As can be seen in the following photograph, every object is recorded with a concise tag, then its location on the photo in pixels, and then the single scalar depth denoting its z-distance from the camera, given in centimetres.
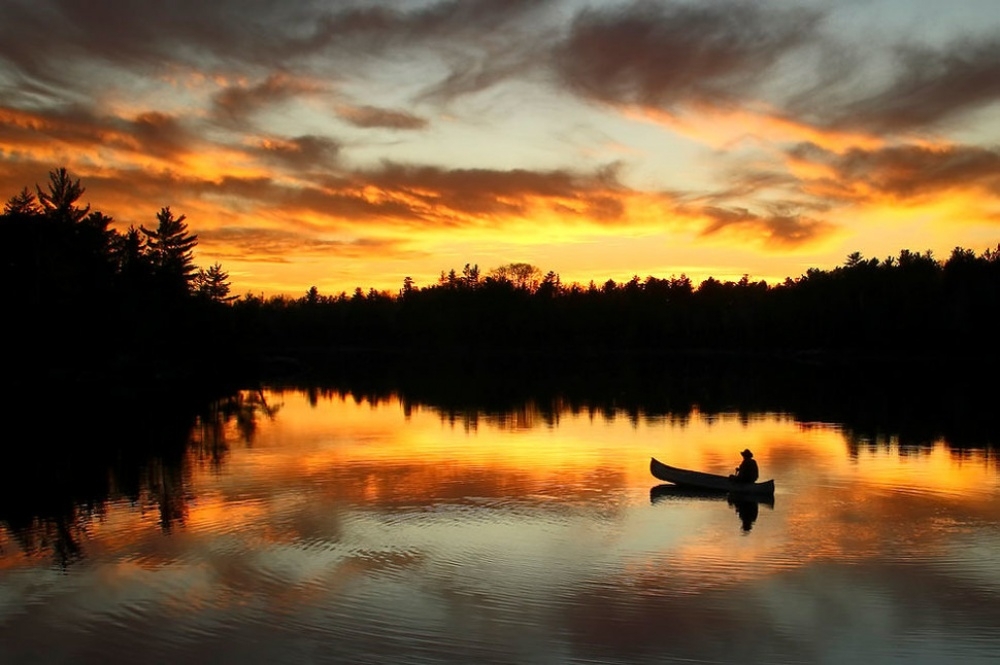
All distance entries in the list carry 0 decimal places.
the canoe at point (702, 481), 2442
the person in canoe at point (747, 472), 2475
